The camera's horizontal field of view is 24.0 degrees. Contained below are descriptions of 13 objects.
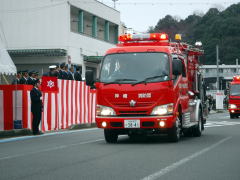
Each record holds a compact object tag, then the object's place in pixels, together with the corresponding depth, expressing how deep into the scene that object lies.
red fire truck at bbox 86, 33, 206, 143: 13.86
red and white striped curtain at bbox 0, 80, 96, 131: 18.22
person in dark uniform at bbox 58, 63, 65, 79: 21.66
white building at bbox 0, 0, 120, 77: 40.50
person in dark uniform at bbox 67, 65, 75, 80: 22.21
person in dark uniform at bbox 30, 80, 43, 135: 18.09
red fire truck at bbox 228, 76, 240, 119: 35.68
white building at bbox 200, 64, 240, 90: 109.40
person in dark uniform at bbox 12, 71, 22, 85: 19.80
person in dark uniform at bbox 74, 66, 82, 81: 23.30
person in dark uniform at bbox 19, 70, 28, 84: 19.58
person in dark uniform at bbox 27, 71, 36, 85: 19.12
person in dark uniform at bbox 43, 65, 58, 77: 21.13
